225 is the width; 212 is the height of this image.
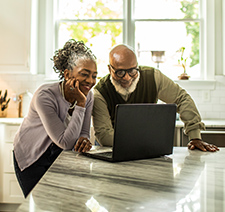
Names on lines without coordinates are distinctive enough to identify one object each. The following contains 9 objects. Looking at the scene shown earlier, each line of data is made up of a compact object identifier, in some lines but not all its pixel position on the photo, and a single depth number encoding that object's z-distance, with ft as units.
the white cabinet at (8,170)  11.29
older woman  5.69
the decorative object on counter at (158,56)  13.30
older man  6.47
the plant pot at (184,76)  13.11
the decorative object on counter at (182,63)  13.14
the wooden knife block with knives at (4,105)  13.07
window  13.78
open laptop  4.38
